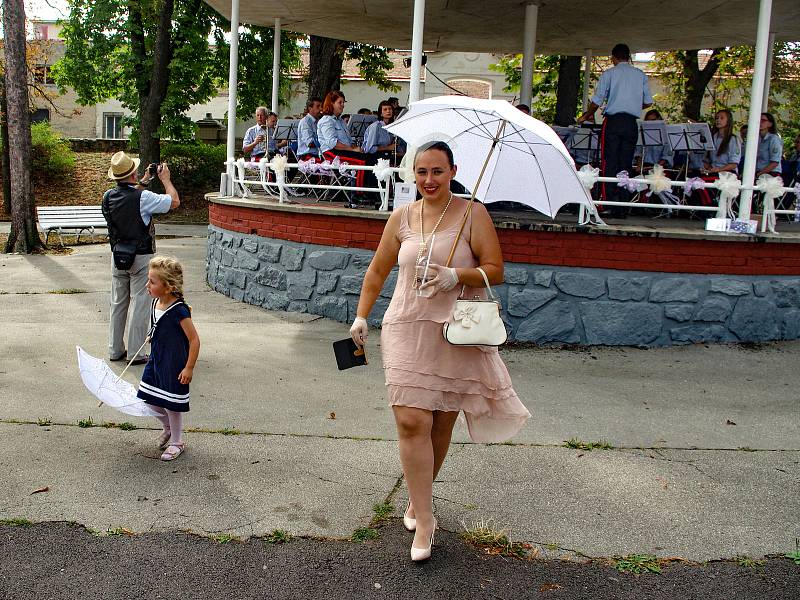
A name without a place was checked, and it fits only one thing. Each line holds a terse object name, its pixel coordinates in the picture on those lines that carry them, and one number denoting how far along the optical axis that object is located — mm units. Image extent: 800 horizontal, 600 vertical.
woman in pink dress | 3775
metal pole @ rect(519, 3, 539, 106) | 11719
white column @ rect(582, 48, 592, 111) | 15316
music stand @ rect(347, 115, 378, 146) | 12047
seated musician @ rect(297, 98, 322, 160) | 11009
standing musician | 9062
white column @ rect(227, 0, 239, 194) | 10969
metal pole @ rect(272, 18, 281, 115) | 13329
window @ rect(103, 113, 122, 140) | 45469
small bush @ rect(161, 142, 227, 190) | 26031
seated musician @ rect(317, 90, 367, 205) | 10312
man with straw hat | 6871
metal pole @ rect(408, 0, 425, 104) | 8484
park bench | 15508
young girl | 4875
